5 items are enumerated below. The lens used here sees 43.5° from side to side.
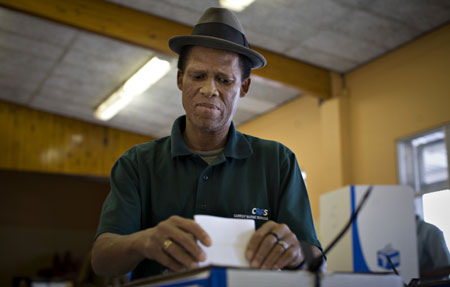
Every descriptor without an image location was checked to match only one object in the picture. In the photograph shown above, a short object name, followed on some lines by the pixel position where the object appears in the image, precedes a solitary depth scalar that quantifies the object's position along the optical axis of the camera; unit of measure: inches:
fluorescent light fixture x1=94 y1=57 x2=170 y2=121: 327.6
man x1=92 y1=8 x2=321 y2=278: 65.8
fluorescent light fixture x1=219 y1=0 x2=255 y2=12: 234.6
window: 262.1
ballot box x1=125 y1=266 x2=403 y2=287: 38.0
